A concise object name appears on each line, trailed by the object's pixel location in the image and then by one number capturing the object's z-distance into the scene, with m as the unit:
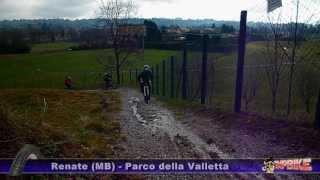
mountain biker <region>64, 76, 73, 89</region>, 34.62
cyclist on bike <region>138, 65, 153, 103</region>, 16.16
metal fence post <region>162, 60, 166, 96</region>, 19.46
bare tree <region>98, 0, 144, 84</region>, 43.35
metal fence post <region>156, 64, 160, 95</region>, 23.26
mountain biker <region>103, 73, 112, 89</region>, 32.35
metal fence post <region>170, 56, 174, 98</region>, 16.89
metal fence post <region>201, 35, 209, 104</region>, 12.10
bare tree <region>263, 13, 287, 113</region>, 15.12
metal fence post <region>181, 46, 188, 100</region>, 14.76
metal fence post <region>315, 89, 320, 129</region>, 7.26
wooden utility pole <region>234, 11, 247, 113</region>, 9.13
